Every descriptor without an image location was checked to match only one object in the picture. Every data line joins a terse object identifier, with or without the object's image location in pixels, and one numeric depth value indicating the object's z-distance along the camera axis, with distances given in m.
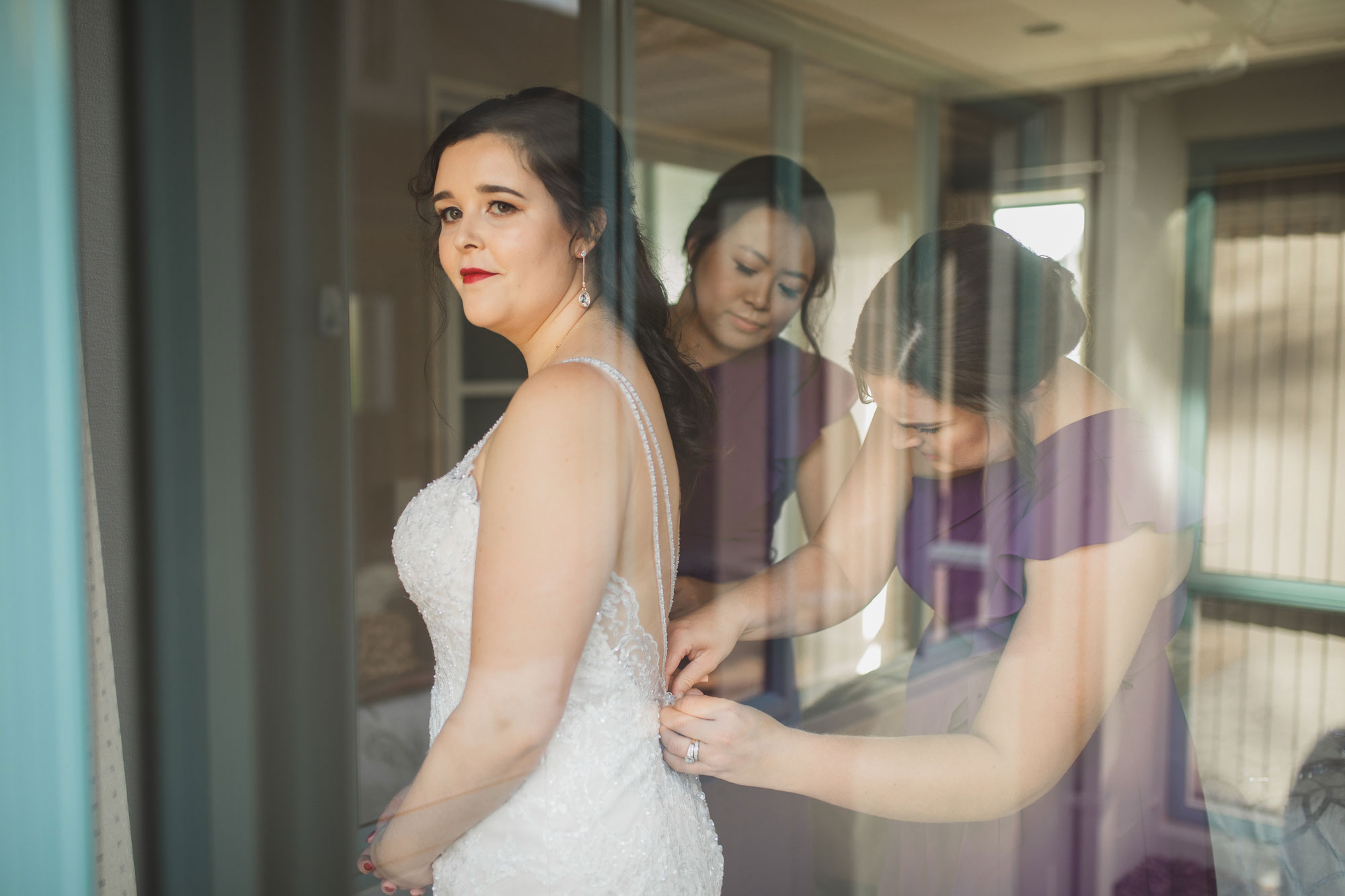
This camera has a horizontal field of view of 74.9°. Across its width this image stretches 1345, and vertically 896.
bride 0.74
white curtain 0.77
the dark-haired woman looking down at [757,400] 1.37
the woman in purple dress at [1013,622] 0.80
